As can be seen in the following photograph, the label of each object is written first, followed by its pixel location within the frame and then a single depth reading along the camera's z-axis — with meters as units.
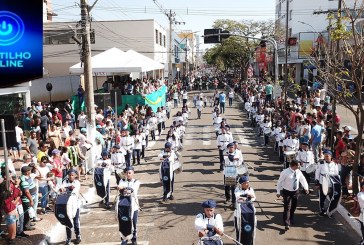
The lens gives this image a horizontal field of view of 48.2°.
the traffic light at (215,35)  23.69
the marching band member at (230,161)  11.72
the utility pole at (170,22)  48.66
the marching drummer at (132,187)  9.22
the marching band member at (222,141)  15.44
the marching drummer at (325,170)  10.80
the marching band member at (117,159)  13.26
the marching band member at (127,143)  15.48
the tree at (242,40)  54.84
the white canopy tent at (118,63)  25.00
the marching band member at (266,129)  19.91
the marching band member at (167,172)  12.20
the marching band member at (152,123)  21.13
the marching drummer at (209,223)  7.45
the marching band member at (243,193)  8.80
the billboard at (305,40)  46.31
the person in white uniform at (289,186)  10.04
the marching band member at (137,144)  16.70
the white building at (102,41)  44.25
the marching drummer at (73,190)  9.40
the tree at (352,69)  11.08
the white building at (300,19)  50.78
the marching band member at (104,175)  11.74
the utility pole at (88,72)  15.21
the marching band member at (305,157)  12.61
